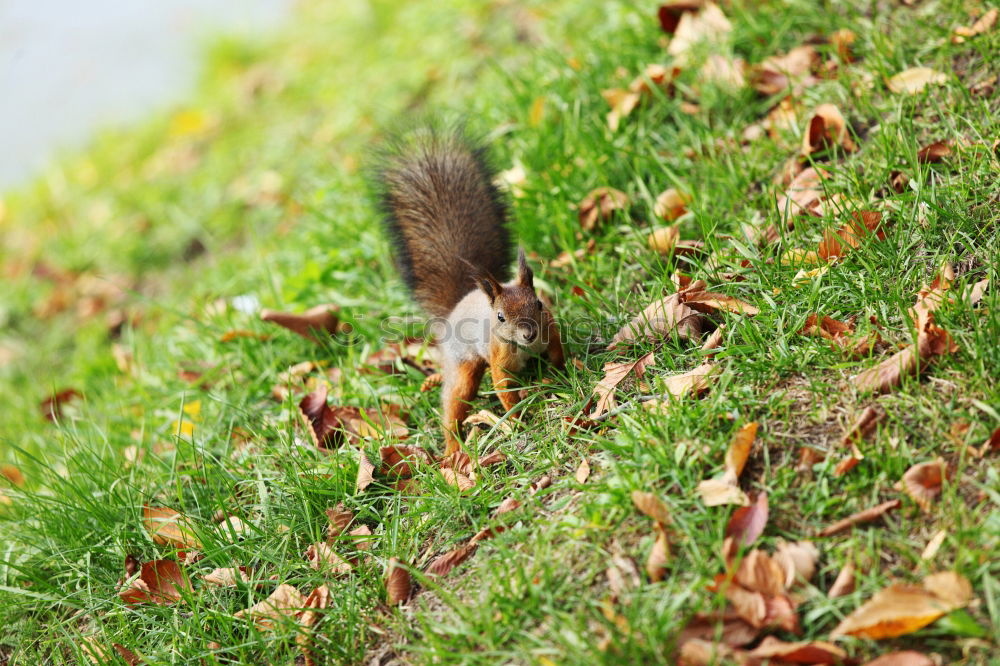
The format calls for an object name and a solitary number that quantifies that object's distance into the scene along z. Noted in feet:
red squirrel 17.84
